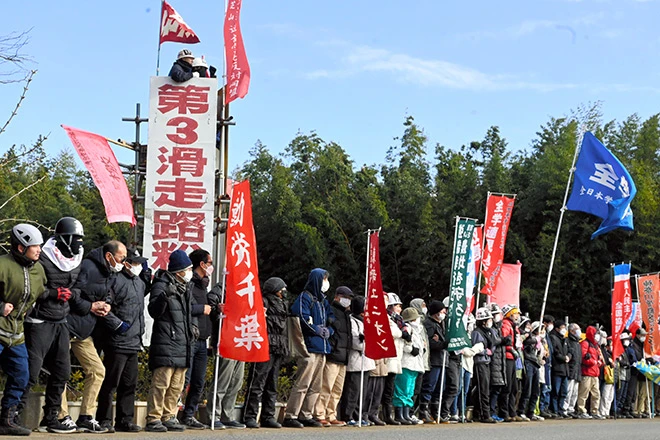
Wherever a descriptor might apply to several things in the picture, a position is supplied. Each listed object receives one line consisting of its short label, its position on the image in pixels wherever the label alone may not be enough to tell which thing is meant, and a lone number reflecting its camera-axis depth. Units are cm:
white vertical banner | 1593
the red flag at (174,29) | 1752
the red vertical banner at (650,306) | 2270
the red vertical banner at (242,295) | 1170
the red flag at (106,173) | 1483
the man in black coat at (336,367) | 1384
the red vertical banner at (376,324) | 1399
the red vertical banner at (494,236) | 2159
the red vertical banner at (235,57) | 1695
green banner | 1588
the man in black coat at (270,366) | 1253
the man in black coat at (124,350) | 1036
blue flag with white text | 2164
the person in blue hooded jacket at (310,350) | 1332
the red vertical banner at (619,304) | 2164
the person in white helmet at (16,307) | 912
